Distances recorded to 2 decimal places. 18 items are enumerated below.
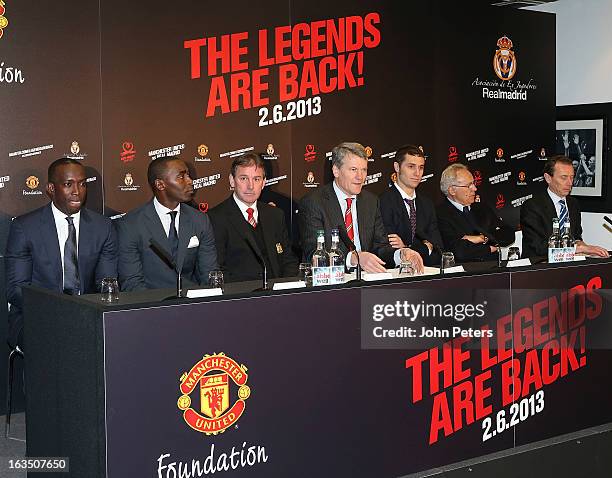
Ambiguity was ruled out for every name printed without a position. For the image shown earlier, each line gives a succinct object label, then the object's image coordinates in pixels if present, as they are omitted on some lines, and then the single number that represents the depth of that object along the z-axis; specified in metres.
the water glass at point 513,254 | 4.23
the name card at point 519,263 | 4.15
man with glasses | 5.68
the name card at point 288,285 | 3.43
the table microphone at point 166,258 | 3.15
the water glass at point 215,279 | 3.41
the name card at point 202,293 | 3.19
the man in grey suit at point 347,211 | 4.87
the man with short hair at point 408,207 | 5.65
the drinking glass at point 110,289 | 3.18
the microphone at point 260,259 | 3.43
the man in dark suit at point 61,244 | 4.54
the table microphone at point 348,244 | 3.74
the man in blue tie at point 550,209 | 5.74
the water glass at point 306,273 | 3.64
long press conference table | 3.01
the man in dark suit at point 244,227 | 4.87
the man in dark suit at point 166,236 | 4.50
